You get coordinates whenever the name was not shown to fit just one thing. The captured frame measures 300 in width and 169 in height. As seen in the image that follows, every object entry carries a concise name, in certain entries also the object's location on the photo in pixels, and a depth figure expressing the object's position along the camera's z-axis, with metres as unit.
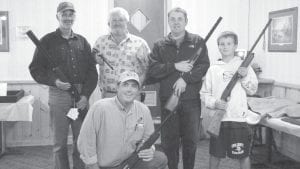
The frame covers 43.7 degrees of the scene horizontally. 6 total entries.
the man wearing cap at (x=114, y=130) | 2.35
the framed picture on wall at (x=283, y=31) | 4.03
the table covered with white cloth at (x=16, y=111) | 3.79
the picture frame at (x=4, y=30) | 4.41
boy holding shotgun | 2.79
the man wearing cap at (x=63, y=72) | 2.94
